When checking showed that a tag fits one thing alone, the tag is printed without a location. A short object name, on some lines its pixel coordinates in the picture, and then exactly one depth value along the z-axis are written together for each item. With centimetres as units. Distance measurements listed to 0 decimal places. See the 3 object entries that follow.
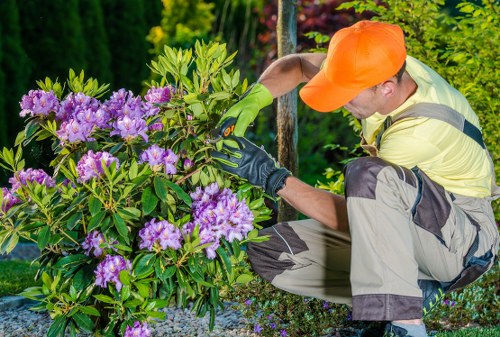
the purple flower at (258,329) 730
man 586
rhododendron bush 542
